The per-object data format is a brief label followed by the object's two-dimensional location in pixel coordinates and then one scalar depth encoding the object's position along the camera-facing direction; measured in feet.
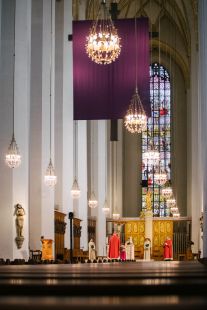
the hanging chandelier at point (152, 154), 80.84
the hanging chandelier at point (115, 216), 133.59
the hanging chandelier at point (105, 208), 122.42
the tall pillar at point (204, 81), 62.13
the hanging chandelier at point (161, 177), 100.42
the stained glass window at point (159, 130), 147.36
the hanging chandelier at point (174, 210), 125.39
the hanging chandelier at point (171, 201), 119.24
